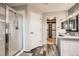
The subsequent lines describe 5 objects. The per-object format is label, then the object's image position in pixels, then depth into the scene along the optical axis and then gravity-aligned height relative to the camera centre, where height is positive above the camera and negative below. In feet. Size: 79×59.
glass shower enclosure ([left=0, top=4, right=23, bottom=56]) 4.95 -0.24
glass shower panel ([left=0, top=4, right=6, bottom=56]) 4.80 -0.08
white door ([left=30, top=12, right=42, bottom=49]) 9.21 -0.19
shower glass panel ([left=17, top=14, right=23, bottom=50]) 7.77 -0.28
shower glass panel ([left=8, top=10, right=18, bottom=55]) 5.96 -0.55
